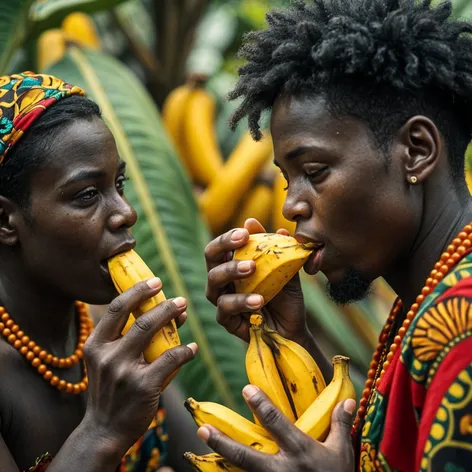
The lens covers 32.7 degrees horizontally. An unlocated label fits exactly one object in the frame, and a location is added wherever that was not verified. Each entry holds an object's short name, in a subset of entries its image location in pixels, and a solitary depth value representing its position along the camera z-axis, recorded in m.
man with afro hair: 2.00
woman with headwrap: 2.34
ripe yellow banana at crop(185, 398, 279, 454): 2.12
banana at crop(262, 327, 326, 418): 2.36
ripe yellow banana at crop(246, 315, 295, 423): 2.29
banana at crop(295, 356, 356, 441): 2.14
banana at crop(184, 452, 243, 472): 2.15
